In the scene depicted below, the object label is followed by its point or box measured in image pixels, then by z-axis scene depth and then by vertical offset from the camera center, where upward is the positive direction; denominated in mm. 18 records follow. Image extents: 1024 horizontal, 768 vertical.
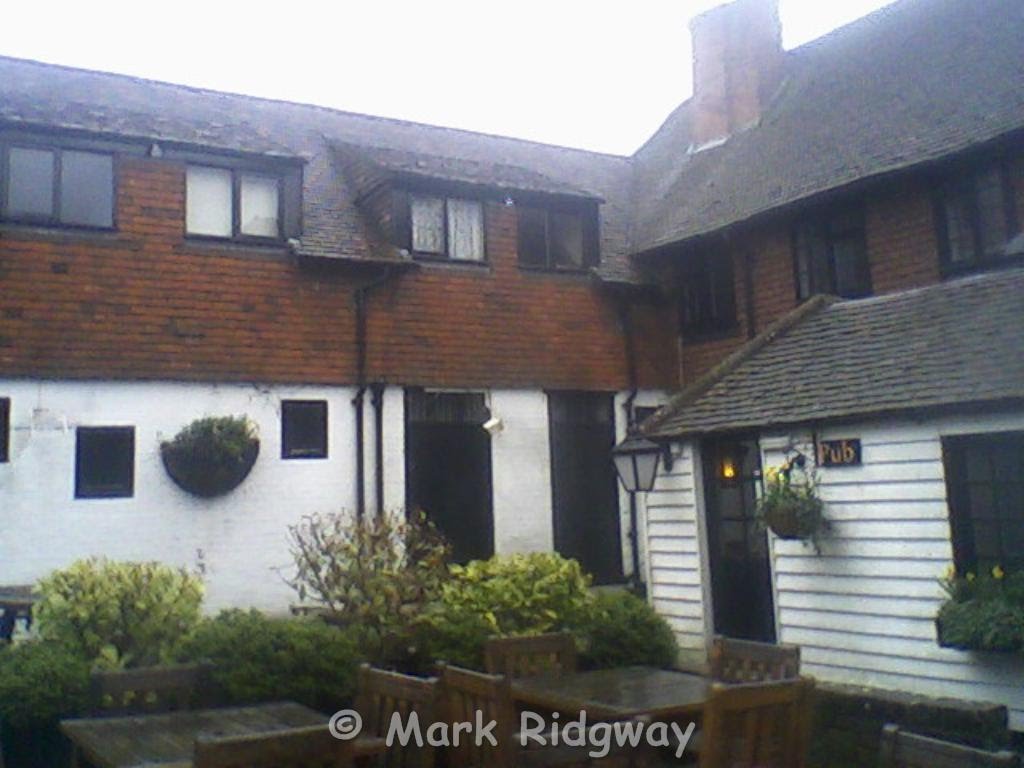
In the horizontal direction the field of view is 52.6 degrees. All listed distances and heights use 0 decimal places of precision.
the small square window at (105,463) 12445 +859
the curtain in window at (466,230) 15805 +4455
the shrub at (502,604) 8586 -730
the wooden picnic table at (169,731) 4859 -1037
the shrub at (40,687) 6656 -977
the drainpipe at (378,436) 14352 +1233
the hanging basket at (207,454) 12703 +946
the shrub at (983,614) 7902 -848
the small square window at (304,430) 13891 +1313
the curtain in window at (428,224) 15438 +4478
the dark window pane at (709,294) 16172 +3489
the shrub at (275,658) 7113 -910
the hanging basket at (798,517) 9609 -60
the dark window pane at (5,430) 11953 +1235
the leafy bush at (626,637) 8727 -1017
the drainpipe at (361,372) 14211 +2126
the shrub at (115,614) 7863 -618
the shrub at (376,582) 8719 -517
